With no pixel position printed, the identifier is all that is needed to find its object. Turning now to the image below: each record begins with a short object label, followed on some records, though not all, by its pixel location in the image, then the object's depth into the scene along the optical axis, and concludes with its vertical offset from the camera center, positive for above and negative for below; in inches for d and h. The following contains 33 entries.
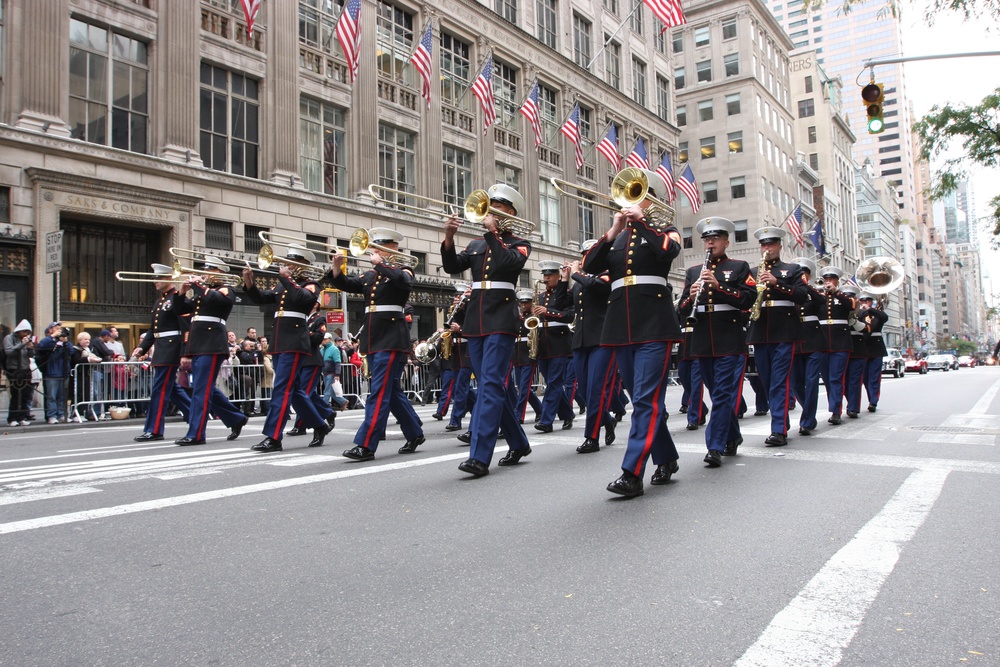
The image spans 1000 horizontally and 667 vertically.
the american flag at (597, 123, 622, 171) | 1036.7 +271.9
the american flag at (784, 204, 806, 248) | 1595.4 +259.9
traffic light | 597.9 +187.3
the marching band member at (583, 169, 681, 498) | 219.3 +10.9
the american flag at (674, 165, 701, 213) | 1165.7 +246.9
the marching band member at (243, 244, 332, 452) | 335.4 +6.7
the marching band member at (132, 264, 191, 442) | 409.1 +1.5
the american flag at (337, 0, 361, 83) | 847.1 +354.3
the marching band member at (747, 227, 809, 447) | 352.8 +15.9
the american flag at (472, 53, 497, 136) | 1019.9 +345.7
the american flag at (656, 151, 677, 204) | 1105.3 +264.7
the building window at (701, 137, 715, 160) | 2536.9 +654.3
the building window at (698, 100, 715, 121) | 2556.6 +781.2
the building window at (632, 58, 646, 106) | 1775.3 +615.4
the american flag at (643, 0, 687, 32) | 863.1 +373.4
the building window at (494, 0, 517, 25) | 1344.7 +596.4
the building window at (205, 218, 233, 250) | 869.2 +141.1
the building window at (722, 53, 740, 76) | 2549.2 +931.2
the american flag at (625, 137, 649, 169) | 949.7 +238.6
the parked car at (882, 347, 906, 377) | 1598.2 -36.5
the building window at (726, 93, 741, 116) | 2512.3 +783.9
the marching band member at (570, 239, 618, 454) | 321.4 -0.5
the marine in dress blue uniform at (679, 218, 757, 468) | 280.7 +10.5
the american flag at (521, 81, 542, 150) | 1085.1 +337.2
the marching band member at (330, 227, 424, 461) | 297.1 +5.1
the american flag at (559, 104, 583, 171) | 1088.8 +313.6
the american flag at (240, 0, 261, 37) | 806.5 +360.8
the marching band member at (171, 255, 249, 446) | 374.3 +8.4
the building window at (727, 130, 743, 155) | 2495.1 +659.9
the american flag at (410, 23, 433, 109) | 941.8 +360.2
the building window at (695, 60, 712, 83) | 2596.0 +925.0
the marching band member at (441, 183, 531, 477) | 251.7 +15.4
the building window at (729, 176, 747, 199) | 2463.1 +510.2
